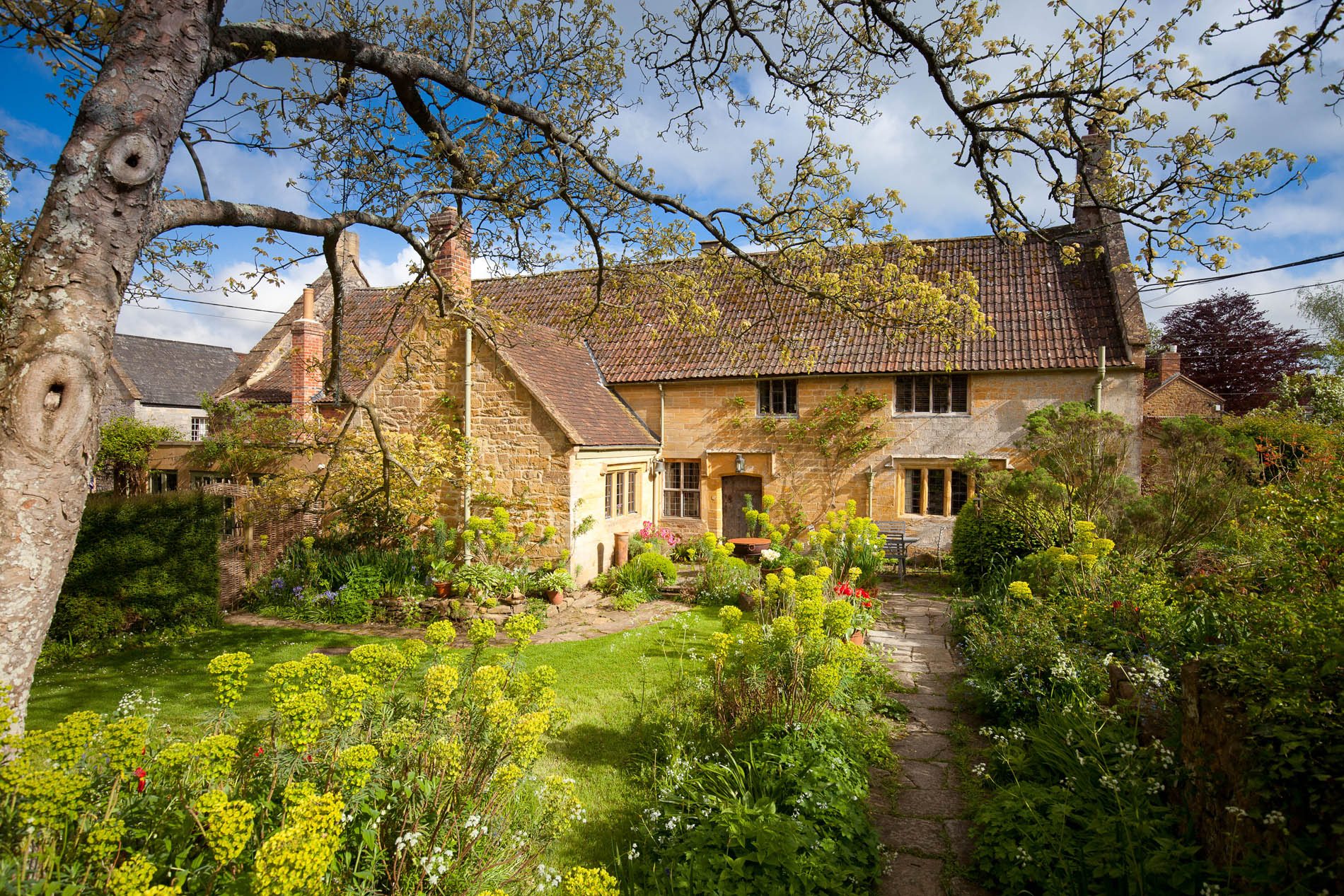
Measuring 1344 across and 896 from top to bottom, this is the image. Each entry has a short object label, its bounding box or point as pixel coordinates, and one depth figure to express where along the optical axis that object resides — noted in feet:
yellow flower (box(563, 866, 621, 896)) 7.66
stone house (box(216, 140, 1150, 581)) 44.80
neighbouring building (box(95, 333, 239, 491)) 107.24
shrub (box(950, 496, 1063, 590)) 33.99
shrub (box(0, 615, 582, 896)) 7.38
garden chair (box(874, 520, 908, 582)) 48.11
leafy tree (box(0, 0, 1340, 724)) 12.71
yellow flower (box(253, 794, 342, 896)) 6.32
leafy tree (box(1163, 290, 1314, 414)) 99.55
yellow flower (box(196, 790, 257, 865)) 7.09
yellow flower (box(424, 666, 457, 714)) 11.82
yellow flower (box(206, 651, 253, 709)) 9.43
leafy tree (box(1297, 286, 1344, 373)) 107.14
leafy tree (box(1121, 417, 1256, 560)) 31.55
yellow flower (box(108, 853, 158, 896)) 6.55
